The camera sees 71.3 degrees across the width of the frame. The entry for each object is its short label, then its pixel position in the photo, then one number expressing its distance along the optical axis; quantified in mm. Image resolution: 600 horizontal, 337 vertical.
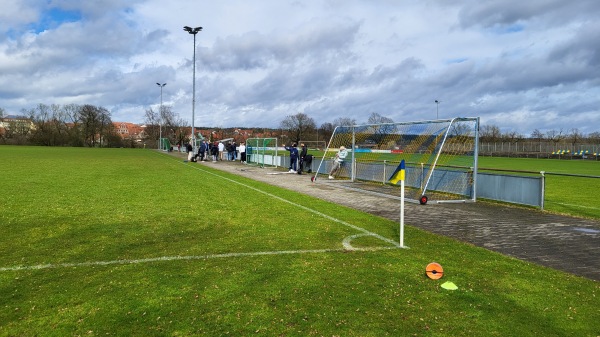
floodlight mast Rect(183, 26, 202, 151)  37778
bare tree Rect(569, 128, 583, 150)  74244
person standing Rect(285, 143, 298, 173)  23447
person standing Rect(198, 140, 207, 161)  35750
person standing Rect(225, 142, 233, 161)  37772
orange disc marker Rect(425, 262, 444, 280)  4996
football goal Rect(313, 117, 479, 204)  12469
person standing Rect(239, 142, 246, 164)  33781
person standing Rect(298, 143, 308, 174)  23203
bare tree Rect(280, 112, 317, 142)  102200
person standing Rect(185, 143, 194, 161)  33928
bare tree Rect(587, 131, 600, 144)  67375
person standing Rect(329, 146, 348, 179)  18766
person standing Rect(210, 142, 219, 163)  34847
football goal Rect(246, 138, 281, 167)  28672
